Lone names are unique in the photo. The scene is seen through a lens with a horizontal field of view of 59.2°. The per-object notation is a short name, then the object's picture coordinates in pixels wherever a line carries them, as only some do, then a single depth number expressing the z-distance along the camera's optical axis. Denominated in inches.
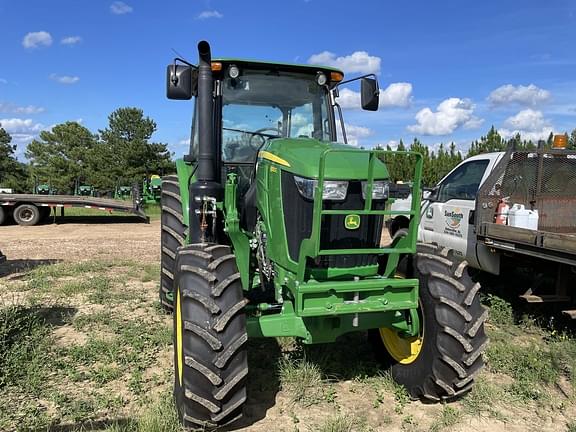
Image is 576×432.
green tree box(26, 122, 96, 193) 1957.4
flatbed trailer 644.7
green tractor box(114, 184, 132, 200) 1116.5
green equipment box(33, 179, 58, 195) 1360.0
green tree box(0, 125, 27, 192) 1999.3
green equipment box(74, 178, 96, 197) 1284.4
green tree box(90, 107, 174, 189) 1743.4
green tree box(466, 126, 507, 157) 946.1
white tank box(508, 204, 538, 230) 253.8
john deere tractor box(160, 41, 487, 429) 131.0
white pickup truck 223.6
